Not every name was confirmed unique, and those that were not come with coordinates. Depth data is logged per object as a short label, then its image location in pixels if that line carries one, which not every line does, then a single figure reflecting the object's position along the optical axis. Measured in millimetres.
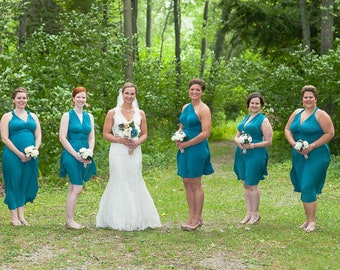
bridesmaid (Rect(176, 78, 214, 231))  9211
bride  9320
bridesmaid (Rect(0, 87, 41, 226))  9562
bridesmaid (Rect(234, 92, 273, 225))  9742
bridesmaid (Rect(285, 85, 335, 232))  9188
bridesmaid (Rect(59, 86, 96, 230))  9305
